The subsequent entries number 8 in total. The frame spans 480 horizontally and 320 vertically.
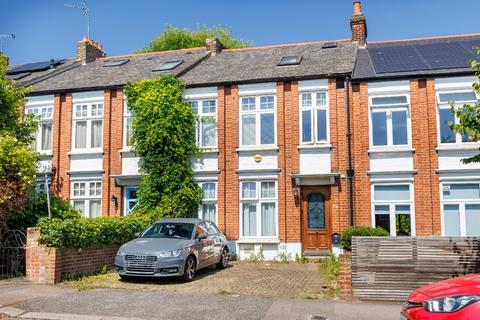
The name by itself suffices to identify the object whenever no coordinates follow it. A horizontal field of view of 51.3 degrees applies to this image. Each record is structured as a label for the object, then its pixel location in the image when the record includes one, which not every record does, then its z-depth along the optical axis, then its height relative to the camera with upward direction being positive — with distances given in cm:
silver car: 1130 -91
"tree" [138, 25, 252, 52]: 3641 +1272
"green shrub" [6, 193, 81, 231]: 1291 +1
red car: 517 -99
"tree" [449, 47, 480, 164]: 890 +164
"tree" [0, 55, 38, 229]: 1215 +119
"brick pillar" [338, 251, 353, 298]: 974 -129
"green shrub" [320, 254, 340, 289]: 1179 -158
